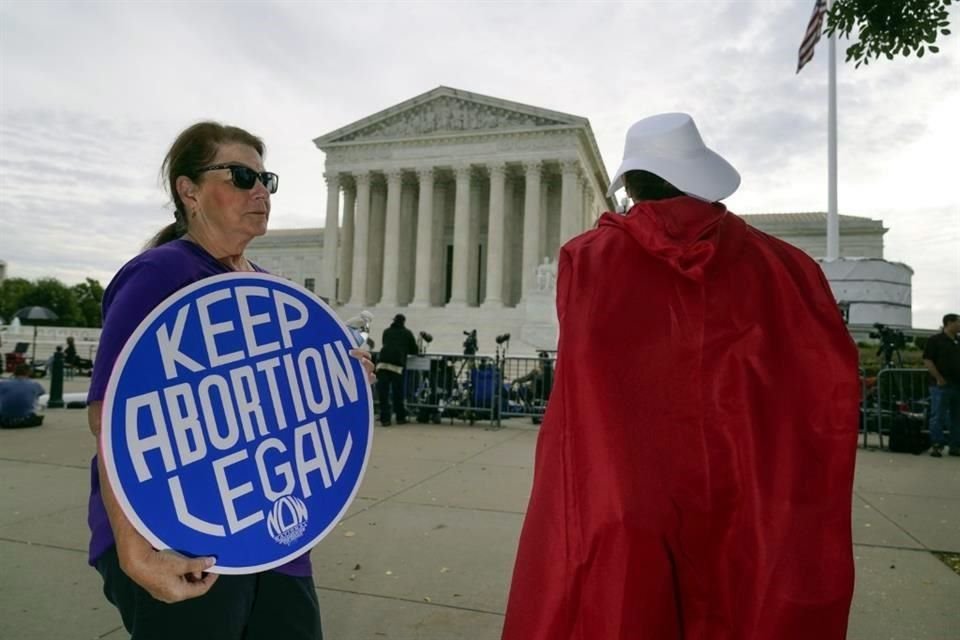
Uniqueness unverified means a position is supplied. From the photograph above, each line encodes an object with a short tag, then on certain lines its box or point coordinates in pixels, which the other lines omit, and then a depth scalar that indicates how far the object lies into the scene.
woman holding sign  1.40
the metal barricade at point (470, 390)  12.02
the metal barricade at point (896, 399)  9.94
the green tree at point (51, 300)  67.69
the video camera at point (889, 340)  10.64
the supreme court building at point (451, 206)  41.19
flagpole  22.22
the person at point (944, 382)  9.23
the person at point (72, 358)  24.91
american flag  17.25
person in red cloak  1.62
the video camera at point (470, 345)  17.89
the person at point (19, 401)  9.68
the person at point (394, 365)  11.34
